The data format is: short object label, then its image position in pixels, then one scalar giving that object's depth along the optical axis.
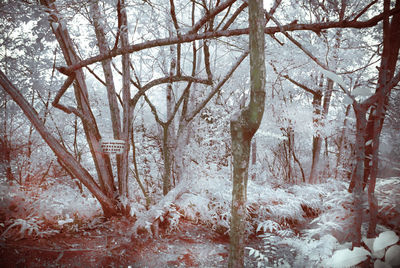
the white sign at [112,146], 3.52
